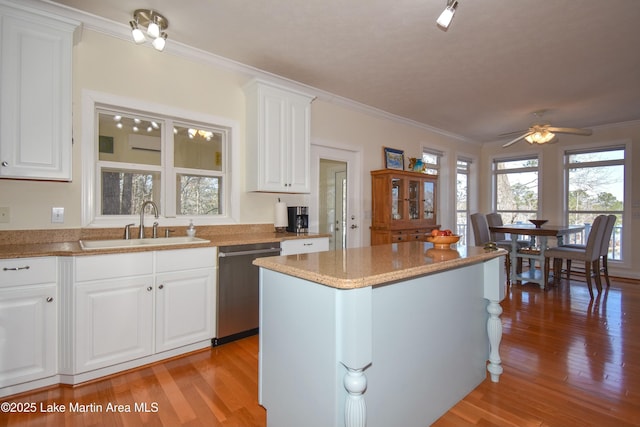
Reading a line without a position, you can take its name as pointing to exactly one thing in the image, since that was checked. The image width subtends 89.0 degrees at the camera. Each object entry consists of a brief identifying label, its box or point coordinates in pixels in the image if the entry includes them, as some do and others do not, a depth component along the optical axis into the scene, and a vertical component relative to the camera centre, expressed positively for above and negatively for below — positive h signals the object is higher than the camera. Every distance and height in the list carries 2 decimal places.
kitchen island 1.27 -0.57
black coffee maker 3.54 -0.07
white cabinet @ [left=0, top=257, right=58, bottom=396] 1.89 -0.65
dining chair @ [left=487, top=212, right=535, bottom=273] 5.12 -0.45
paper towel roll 3.46 -0.02
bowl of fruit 2.12 -0.17
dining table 4.48 -0.51
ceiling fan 3.99 +1.01
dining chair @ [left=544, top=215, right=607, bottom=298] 4.18 -0.53
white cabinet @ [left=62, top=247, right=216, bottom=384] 2.07 -0.67
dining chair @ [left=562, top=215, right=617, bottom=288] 4.33 -0.43
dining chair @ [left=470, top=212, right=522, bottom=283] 4.82 -0.25
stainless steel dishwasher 2.66 -0.65
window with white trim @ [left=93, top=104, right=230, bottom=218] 2.71 +0.45
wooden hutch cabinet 4.45 +0.10
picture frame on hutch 4.85 +0.84
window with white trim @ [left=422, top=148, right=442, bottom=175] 5.70 +0.95
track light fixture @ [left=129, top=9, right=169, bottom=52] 2.32 +1.40
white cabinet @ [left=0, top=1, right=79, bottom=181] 2.04 +0.78
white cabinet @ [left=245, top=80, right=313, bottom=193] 3.18 +0.76
